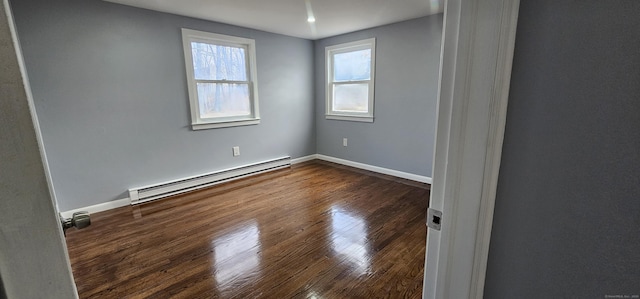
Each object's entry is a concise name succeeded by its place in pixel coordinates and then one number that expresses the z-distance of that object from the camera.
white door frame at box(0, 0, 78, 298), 0.39
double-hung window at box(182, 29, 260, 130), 3.34
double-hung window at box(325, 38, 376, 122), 4.05
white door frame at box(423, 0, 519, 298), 0.56
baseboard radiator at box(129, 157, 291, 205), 3.06
